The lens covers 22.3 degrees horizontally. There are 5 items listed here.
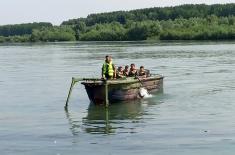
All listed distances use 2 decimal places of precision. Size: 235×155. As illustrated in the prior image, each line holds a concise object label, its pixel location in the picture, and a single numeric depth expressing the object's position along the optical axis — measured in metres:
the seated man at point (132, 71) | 28.67
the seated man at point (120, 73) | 27.58
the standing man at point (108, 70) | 26.91
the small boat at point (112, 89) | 26.00
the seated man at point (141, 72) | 28.97
